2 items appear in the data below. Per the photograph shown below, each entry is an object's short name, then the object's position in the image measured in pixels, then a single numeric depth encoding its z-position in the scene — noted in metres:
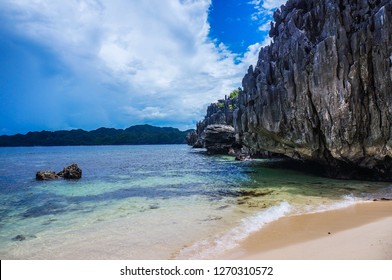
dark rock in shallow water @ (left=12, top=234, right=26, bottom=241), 14.02
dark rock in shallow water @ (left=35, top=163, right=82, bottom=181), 36.25
